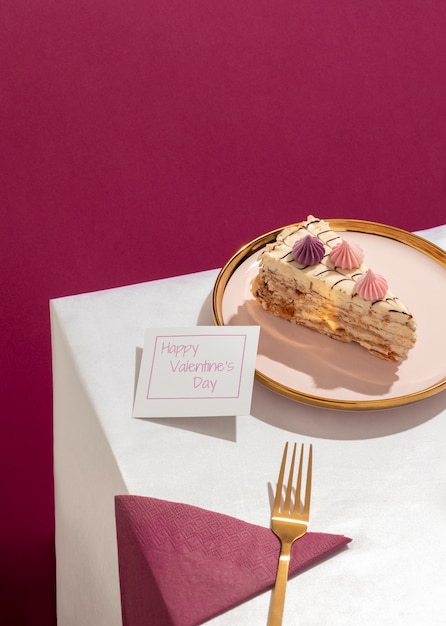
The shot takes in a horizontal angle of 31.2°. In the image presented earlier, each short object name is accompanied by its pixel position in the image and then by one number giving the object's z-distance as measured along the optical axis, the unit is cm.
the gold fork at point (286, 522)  88
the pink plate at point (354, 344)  111
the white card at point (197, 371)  110
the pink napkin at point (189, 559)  88
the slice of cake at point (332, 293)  115
